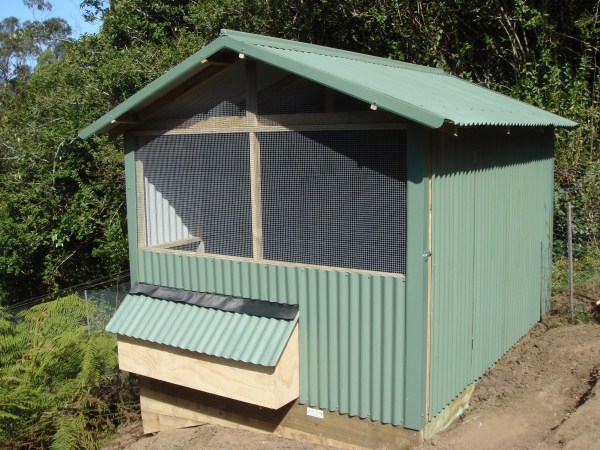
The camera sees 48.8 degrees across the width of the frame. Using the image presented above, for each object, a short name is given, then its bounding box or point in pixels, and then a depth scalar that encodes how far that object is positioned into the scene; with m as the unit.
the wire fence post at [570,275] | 8.17
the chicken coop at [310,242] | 5.13
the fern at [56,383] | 6.53
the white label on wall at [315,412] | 5.68
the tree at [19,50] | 40.49
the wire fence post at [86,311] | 7.98
